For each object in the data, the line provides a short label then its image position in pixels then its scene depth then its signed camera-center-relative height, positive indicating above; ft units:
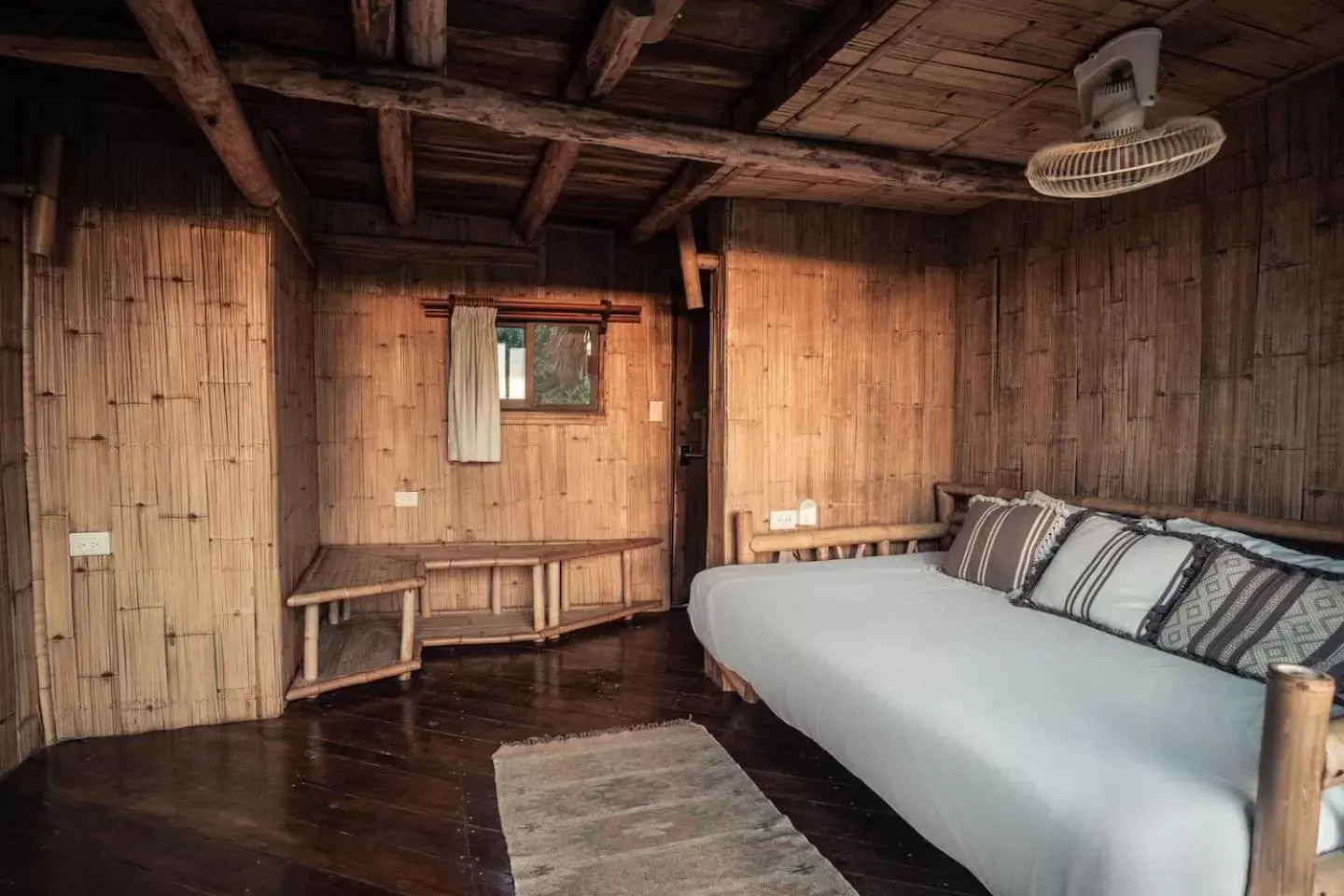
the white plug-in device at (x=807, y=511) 12.03 -1.62
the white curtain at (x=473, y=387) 14.05 +0.56
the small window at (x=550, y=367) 14.70 +1.01
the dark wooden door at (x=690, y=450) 15.70 -0.75
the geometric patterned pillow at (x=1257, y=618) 6.10 -1.86
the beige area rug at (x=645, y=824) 6.48 -4.17
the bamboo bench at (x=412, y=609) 10.80 -3.61
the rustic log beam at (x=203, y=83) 5.72 +3.06
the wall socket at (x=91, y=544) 9.08 -1.60
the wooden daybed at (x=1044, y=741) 4.06 -2.38
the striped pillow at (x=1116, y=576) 7.52 -1.79
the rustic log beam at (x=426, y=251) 13.29 +3.16
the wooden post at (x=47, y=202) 8.23 +2.49
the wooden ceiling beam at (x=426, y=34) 6.35 +3.59
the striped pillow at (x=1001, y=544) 9.27 -1.74
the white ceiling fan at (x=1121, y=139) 6.03 +2.33
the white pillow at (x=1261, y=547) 6.75 -1.36
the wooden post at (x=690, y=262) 11.81 +2.49
